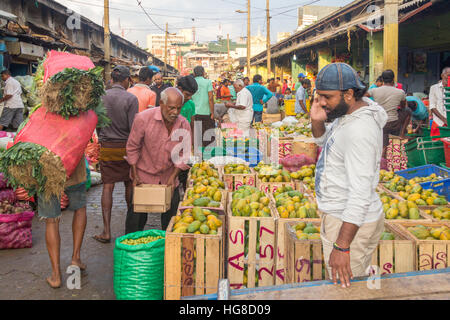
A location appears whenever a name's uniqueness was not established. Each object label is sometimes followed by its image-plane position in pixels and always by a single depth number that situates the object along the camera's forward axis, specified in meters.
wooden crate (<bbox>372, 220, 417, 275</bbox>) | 3.22
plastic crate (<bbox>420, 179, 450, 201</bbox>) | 5.46
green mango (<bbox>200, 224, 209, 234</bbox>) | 3.39
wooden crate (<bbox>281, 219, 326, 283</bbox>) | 3.10
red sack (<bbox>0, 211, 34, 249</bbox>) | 4.82
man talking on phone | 2.18
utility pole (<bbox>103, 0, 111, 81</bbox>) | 20.53
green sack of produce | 3.43
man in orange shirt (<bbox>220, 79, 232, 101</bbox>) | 15.74
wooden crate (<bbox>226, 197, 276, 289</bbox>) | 3.63
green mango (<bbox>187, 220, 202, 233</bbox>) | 3.40
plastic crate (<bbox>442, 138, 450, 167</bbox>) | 6.27
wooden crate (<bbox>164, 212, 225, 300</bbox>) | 3.30
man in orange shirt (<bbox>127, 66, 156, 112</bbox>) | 6.49
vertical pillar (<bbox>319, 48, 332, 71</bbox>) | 16.67
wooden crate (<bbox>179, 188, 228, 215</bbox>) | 4.62
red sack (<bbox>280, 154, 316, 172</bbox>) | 6.68
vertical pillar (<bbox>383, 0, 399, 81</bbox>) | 7.22
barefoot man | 3.81
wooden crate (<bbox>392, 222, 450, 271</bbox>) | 3.21
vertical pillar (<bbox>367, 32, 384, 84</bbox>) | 11.46
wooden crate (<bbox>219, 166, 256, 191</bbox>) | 5.52
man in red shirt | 4.26
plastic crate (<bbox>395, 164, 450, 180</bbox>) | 5.99
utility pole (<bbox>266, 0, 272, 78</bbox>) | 23.98
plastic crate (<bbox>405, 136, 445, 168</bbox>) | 6.84
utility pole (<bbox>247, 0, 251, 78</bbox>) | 28.35
